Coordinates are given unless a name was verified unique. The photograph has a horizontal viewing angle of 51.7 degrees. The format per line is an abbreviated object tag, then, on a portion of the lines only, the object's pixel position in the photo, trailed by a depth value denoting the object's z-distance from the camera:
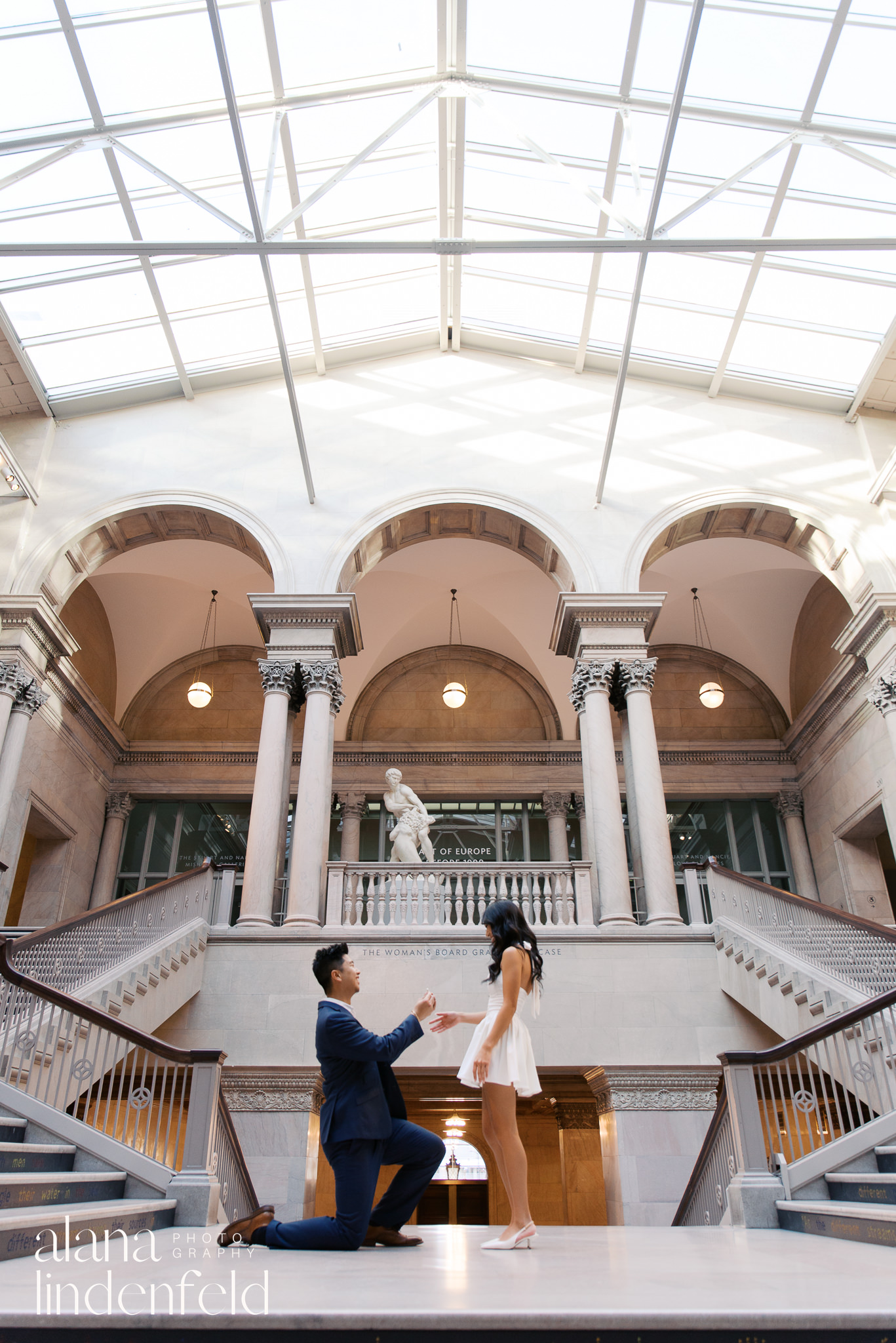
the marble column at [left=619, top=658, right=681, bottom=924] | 12.49
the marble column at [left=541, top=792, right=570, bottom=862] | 18.91
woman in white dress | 4.57
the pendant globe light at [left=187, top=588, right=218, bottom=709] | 17.33
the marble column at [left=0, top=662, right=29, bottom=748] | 13.86
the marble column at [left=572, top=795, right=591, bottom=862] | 19.69
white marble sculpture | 13.46
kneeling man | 4.39
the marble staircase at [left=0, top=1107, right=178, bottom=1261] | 4.47
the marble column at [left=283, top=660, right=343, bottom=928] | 12.49
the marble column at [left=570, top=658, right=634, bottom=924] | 12.48
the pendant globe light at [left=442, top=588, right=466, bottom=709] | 18.02
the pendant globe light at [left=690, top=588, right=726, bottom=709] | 17.97
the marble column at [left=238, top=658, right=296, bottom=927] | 12.48
